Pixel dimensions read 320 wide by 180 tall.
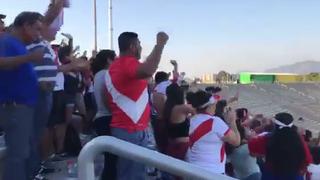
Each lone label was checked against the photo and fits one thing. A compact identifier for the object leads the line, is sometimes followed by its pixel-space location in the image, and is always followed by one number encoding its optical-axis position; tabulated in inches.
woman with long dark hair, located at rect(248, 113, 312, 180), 131.4
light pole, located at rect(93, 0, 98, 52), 629.8
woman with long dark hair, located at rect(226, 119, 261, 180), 171.5
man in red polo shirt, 112.5
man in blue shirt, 98.5
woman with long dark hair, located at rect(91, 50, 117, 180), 122.4
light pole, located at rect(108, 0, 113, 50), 535.9
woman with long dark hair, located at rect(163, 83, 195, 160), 150.6
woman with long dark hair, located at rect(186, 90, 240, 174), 128.3
